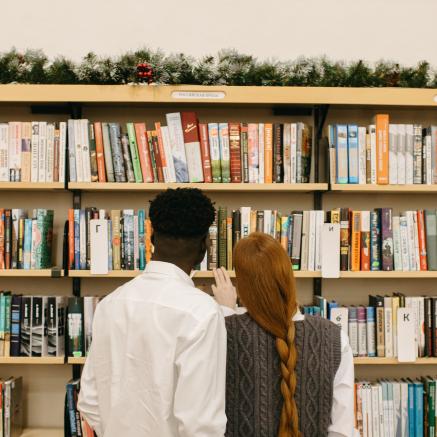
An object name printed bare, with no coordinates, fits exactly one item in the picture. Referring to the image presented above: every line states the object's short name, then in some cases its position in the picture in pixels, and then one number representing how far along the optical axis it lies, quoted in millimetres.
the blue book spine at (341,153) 2162
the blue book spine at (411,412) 2139
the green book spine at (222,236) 2129
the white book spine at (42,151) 2145
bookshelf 2172
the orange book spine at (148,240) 2131
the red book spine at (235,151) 2152
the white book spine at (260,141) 2162
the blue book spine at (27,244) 2133
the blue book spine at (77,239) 2129
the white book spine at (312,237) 2154
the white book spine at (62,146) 2137
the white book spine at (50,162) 2148
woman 1248
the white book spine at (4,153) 2148
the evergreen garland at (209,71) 2141
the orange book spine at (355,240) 2160
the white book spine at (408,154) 2186
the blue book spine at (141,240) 2133
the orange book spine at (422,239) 2186
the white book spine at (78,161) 2143
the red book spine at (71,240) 2123
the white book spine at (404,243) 2186
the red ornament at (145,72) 2076
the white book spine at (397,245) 2182
